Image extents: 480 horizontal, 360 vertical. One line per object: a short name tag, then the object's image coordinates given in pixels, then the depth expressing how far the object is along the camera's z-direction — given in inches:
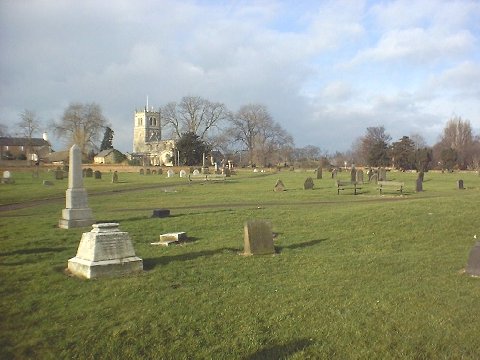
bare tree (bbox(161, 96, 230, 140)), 3577.8
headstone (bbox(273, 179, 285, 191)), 1148.5
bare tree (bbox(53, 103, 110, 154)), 3572.8
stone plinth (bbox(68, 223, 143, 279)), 300.0
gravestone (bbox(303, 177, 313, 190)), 1195.3
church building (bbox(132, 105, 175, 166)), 5103.3
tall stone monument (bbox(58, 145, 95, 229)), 543.5
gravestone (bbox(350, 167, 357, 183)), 1362.0
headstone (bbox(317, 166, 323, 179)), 1773.3
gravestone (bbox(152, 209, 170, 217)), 621.6
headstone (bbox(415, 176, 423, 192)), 1128.5
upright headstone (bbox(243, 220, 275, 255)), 386.9
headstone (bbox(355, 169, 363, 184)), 1324.8
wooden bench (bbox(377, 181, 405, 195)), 1026.2
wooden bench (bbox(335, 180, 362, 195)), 1044.5
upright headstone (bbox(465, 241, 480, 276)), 306.5
